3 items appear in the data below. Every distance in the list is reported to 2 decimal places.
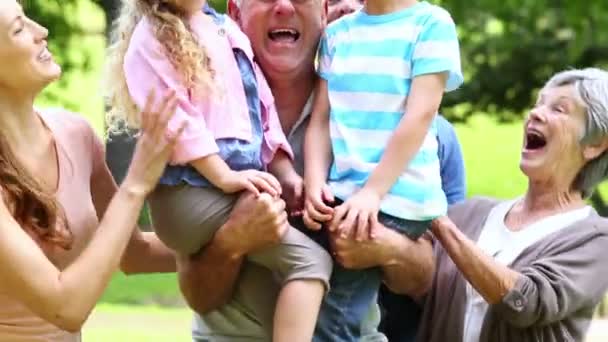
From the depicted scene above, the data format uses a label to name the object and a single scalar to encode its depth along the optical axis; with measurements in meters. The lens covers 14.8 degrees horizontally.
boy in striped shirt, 5.41
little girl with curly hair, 5.20
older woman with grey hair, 5.99
